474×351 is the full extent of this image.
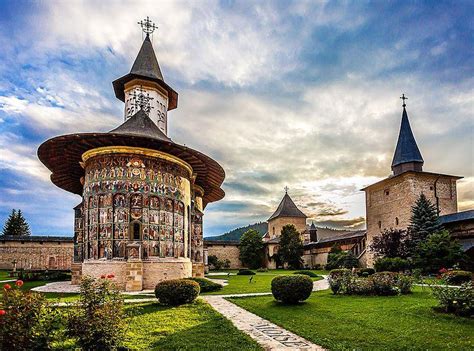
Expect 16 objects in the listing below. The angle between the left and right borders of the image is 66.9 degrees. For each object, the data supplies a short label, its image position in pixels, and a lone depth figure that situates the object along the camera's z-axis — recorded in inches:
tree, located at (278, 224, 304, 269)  1694.1
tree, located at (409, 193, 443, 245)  1032.2
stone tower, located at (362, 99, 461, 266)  1206.3
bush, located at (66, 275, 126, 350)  218.8
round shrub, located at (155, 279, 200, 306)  455.5
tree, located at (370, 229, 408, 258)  1066.7
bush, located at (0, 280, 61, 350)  197.6
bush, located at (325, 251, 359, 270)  1267.2
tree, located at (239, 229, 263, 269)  1855.3
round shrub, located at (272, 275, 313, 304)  452.1
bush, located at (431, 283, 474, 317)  346.6
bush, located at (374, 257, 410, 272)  902.4
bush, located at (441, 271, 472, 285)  608.9
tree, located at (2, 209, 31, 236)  1904.5
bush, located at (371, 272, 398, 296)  516.7
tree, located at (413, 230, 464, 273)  844.2
